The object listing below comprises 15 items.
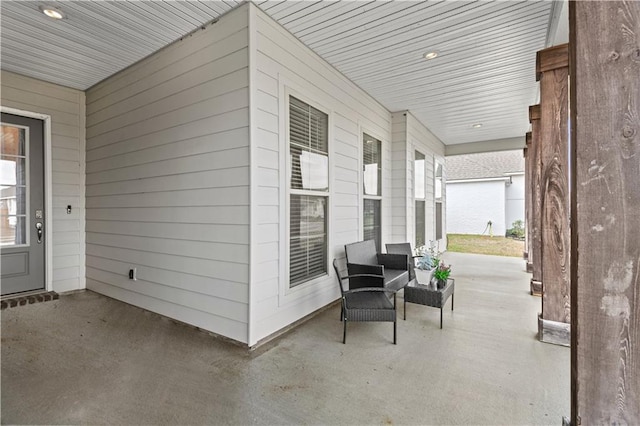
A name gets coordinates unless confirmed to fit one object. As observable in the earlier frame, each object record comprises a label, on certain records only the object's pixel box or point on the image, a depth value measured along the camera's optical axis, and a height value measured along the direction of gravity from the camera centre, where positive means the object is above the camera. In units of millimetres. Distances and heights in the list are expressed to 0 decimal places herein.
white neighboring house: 13188 +870
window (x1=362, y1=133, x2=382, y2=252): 4992 +432
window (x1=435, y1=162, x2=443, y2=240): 8323 +439
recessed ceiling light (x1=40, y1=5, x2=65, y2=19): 2791 +1912
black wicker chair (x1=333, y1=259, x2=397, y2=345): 2866 -916
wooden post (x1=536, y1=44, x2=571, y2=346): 2930 +155
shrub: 12516 -737
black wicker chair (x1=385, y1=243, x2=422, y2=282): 4762 -566
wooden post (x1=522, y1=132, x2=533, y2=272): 6644 +133
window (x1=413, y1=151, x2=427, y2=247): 6465 +388
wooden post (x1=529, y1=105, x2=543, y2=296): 4308 +147
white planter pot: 3646 -774
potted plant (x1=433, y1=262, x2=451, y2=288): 3518 -743
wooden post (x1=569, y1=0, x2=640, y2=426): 1022 +29
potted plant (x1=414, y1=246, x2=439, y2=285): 3662 -698
